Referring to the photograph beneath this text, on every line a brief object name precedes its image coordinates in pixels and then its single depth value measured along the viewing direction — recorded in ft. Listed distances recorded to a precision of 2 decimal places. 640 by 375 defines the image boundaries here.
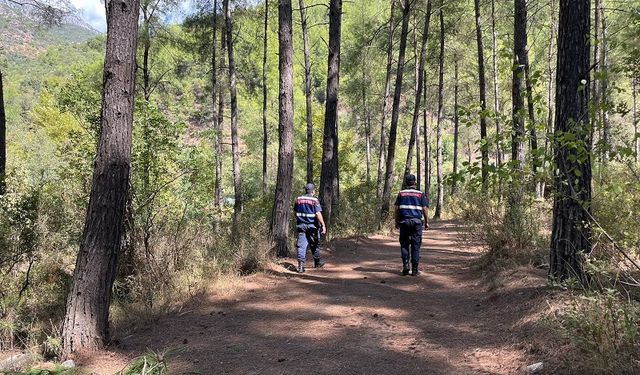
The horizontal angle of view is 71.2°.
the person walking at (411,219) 26.50
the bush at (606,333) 9.44
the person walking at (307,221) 28.19
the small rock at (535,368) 11.75
